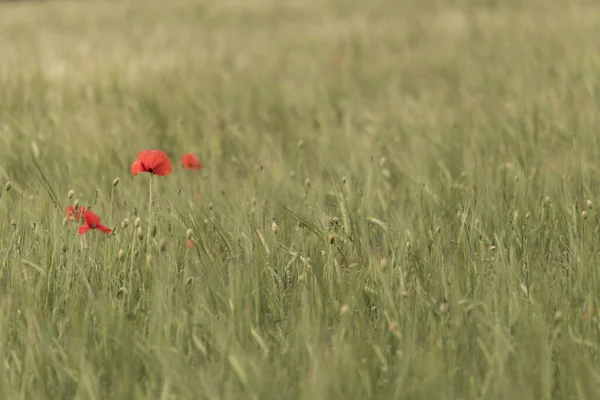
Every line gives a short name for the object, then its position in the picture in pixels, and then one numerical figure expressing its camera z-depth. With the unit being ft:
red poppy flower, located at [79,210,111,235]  35.45
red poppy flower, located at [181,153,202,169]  36.99
